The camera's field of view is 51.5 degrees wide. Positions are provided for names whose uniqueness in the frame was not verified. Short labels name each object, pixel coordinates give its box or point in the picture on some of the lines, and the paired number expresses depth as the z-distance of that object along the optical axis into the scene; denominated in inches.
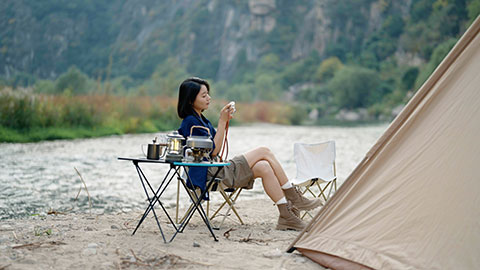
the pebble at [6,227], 140.9
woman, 143.1
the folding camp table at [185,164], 118.2
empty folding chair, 173.9
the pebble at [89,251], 111.3
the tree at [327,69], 2514.8
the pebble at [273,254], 115.5
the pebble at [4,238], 124.3
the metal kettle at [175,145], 123.3
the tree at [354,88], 1980.8
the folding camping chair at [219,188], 143.1
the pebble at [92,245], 116.8
